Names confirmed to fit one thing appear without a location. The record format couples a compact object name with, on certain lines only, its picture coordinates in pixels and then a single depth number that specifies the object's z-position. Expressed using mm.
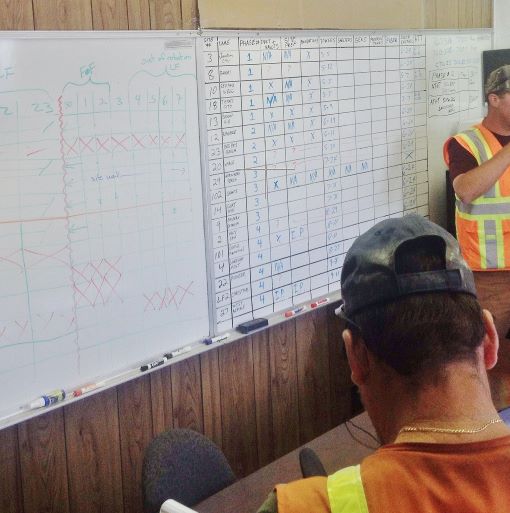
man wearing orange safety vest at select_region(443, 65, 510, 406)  3109
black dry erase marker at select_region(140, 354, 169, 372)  2560
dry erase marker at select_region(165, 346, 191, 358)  2647
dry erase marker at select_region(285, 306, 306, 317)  3120
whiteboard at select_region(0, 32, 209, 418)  2195
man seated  944
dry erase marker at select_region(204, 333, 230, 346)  2787
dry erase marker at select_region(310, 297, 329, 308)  3230
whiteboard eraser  2922
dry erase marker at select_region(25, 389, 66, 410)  2278
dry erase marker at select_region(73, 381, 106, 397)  2383
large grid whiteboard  2816
